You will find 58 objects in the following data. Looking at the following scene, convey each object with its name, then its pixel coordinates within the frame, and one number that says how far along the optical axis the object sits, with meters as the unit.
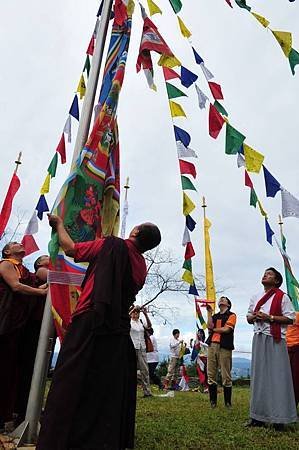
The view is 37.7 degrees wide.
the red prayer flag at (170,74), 4.59
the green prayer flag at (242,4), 4.59
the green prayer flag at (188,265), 5.00
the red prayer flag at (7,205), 6.45
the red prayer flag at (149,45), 4.40
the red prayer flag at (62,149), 5.04
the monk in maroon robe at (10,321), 3.97
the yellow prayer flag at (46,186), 5.06
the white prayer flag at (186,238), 5.04
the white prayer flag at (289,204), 4.11
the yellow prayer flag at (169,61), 4.46
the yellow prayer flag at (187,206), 4.91
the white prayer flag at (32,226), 5.03
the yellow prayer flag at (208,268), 9.88
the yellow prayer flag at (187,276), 5.01
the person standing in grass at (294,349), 6.23
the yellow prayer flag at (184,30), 4.91
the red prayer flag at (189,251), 5.02
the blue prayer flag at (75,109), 5.21
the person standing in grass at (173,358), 12.66
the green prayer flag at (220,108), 4.53
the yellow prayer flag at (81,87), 5.22
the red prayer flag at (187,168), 4.90
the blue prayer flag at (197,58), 4.89
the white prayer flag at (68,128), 5.15
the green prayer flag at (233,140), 4.22
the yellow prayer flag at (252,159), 4.21
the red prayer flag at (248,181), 4.67
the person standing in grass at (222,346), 7.28
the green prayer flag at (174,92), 4.65
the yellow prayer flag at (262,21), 4.49
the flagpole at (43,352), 3.41
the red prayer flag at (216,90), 4.66
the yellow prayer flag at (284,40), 4.34
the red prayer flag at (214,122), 4.47
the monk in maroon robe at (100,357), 2.71
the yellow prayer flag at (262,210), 4.60
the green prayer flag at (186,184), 4.86
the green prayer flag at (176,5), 4.70
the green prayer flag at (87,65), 5.13
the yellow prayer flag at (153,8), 4.76
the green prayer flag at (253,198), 4.59
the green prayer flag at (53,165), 4.97
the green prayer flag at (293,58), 4.29
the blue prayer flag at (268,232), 4.68
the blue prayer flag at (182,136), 4.87
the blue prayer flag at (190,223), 4.94
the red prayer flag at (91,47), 5.14
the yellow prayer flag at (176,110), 4.84
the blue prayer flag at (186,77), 4.65
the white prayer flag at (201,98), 4.70
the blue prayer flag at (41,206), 5.16
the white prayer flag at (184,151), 4.86
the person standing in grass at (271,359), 5.00
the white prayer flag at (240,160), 4.66
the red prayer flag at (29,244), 4.96
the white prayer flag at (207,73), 4.77
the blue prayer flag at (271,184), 4.34
